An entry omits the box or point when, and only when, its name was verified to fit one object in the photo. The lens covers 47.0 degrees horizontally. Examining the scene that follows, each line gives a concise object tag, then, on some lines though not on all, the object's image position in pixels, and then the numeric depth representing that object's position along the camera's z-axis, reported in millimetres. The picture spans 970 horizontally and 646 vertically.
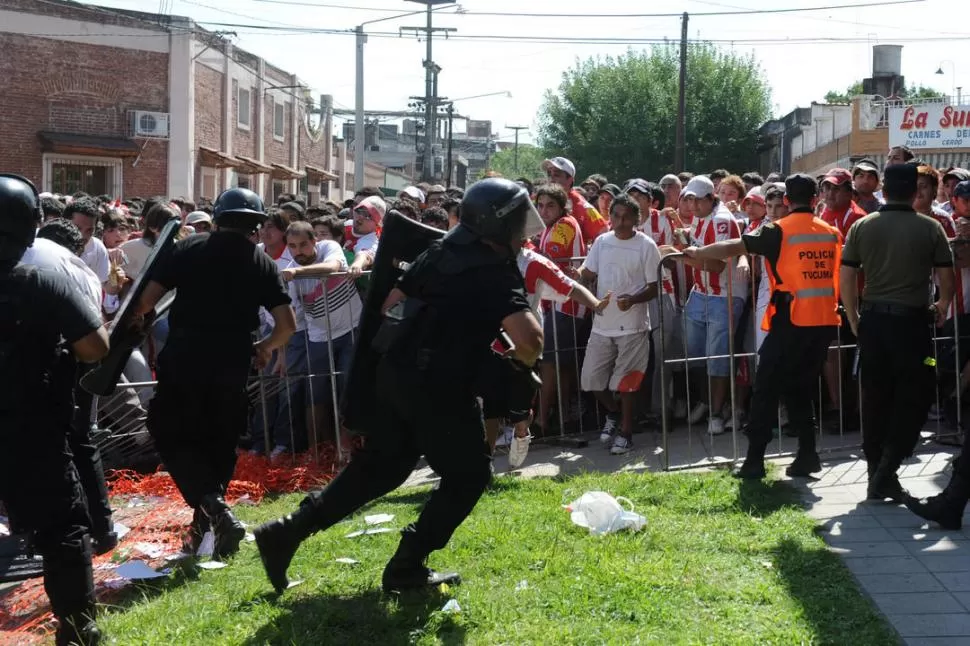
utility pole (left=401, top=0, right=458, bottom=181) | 49719
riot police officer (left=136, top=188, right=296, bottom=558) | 5824
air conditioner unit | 34625
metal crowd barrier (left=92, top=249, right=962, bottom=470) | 7965
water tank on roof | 40469
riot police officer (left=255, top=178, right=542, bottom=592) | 4621
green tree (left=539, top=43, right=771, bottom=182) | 46625
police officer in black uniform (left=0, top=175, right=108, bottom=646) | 4371
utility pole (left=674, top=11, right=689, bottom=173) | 35594
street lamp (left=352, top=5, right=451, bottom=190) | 33844
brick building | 32188
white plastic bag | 5957
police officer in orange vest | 6945
